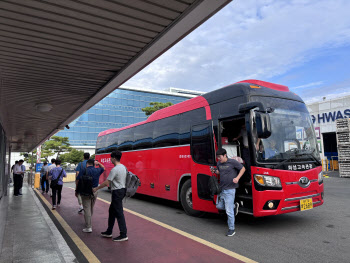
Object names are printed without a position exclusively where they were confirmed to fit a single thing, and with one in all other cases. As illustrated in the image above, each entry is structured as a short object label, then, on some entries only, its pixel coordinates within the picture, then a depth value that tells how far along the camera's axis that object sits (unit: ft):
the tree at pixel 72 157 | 150.30
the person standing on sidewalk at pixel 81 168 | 19.12
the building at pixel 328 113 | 74.38
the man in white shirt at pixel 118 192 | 16.34
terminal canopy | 10.35
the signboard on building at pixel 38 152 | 68.26
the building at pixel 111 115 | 204.44
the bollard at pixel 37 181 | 55.62
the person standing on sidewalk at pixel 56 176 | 28.51
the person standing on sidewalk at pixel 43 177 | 44.20
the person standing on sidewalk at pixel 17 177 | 40.22
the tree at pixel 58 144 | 141.90
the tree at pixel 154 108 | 105.79
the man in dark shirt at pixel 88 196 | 18.81
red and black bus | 17.21
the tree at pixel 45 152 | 139.44
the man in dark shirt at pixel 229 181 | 17.26
